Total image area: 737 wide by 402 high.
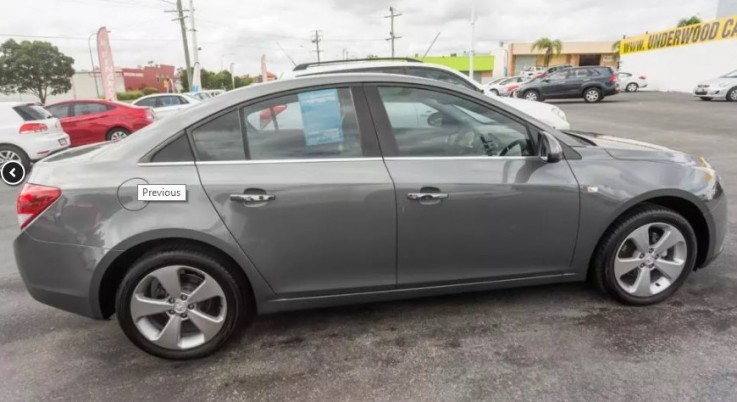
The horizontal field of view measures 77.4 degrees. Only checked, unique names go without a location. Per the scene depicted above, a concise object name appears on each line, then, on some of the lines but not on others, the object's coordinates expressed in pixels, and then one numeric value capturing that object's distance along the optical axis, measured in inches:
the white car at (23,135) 322.3
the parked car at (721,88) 745.6
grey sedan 95.3
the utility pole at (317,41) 2645.2
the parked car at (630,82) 1202.0
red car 443.5
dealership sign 988.2
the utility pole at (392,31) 2254.3
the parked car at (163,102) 583.8
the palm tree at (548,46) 2322.8
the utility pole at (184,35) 1229.7
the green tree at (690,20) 1823.3
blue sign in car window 103.1
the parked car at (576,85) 839.7
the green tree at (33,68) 1840.6
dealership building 998.4
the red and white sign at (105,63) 806.5
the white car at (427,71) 270.7
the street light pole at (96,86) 2506.2
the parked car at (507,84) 1103.0
